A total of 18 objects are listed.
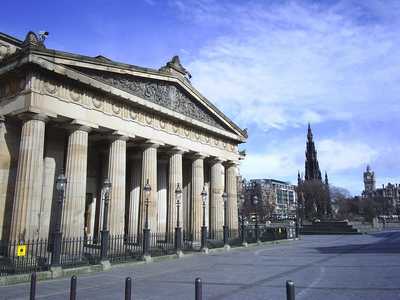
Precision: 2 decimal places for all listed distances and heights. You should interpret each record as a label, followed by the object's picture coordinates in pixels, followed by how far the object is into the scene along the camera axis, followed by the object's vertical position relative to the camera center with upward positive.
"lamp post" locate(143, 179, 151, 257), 21.34 -1.15
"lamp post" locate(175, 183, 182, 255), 23.98 -1.24
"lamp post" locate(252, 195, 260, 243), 33.39 -1.43
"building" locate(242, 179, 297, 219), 151.38 +11.81
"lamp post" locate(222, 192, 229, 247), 28.91 -0.98
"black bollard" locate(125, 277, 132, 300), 7.12 -1.30
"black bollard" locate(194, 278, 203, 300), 6.46 -1.21
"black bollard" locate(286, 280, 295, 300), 5.45 -1.03
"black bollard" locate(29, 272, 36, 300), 7.87 -1.36
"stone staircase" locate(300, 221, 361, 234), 59.51 -1.56
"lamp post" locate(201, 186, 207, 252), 26.58 -1.34
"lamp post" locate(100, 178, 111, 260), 18.41 -0.83
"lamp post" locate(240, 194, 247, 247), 32.31 -1.53
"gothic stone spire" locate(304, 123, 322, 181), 94.19 +13.75
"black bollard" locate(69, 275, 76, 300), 7.42 -1.28
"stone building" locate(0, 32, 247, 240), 19.83 +5.81
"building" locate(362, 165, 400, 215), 144.41 +12.15
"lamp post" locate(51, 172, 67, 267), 15.89 -0.96
